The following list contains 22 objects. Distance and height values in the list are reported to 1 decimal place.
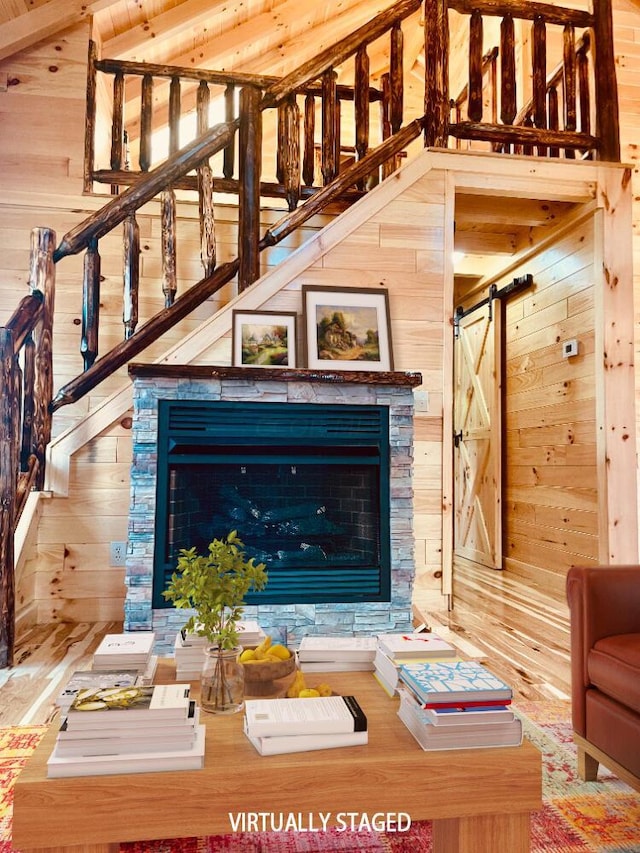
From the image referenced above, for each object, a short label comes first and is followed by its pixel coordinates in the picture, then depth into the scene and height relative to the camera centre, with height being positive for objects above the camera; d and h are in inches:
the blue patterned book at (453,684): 45.3 -16.2
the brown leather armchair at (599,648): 63.5 -18.6
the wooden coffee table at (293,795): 37.9 -20.4
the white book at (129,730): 41.2 -17.1
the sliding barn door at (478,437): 217.0 +10.5
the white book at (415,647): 57.8 -16.7
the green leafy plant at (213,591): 51.0 -10.0
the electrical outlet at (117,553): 132.4 -18.0
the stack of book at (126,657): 57.7 -17.4
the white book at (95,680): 50.4 -17.8
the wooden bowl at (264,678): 54.3 -18.0
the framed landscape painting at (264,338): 133.0 +26.8
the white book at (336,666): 61.4 -19.2
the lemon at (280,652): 55.9 -16.3
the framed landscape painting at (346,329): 137.3 +29.7
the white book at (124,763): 39.3 -18.5
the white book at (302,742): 42.4 -18.5
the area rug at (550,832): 56.6 -33.2
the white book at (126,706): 41.8 -16.3
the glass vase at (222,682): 50.4 -17.2
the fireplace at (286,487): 113.2 -3.9
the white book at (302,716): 43.4 -17.5
